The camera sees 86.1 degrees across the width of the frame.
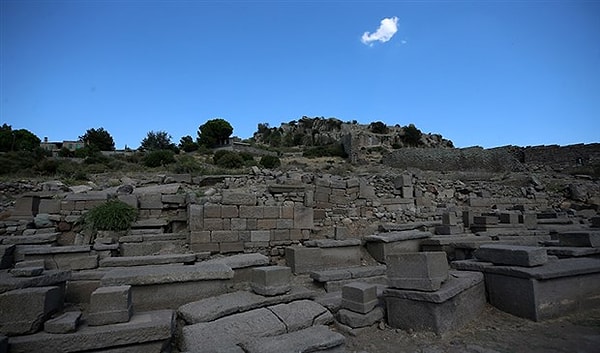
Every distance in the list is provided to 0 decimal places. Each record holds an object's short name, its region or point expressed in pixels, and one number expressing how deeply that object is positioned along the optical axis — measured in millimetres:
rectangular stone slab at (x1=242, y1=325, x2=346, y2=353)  3397
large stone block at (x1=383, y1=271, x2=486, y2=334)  4109
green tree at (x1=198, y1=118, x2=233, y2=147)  48594
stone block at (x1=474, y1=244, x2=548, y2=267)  4559
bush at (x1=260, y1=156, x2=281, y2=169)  25302
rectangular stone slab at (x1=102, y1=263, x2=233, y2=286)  4480
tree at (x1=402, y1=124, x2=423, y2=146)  41938
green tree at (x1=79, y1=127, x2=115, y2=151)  45156
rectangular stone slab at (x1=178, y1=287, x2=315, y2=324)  4215
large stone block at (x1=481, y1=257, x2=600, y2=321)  4348
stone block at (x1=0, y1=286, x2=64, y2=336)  3309
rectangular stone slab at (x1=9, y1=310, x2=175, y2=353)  3174
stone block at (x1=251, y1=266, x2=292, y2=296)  4863
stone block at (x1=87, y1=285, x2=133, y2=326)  3545
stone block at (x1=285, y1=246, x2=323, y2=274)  7188
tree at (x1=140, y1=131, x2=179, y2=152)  42719
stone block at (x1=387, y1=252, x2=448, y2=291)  4250
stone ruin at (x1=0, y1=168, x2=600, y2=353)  3584
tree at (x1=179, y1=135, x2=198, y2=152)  42938
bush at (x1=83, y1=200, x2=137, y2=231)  8164
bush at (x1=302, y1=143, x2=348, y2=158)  34991
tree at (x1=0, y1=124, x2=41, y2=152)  39594
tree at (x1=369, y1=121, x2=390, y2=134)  45562
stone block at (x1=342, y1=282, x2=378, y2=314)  4531
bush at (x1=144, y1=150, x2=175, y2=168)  24375
